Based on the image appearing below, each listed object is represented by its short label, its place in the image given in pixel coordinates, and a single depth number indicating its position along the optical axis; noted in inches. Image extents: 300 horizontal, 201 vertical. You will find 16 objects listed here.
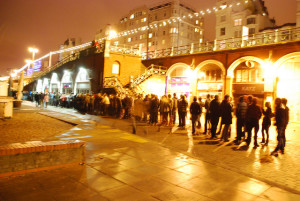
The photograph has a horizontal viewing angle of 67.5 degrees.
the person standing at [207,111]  415.1
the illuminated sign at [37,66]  3048.7
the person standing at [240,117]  355.9
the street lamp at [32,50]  1446.6
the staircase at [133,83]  876.0
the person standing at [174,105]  529.3
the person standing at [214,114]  376.5
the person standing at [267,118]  349.5
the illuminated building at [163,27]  2561.5
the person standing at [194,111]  423.7
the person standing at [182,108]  474.6
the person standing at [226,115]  357.1
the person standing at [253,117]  331.6
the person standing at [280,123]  298.1
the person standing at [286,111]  299.9
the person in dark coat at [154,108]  522.9
